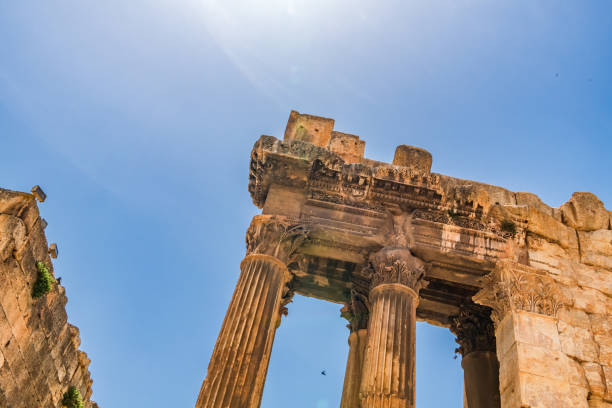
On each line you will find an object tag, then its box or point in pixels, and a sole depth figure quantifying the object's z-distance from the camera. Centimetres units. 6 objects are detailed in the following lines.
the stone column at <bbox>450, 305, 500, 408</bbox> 1192
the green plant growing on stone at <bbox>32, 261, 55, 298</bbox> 1127
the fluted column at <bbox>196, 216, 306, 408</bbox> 874
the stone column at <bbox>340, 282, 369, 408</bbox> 1195
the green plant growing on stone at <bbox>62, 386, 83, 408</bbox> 1305
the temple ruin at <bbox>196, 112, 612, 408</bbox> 942
